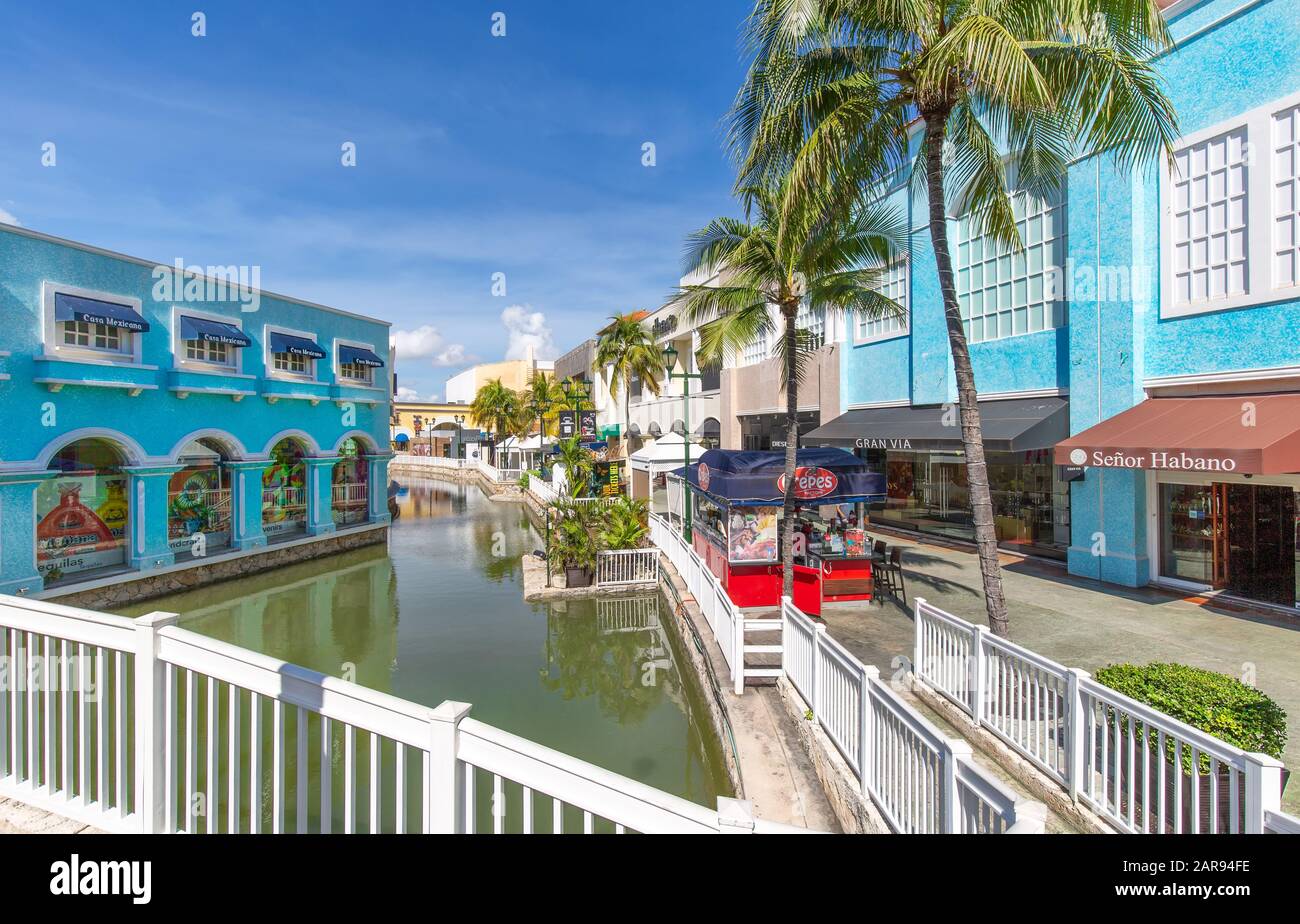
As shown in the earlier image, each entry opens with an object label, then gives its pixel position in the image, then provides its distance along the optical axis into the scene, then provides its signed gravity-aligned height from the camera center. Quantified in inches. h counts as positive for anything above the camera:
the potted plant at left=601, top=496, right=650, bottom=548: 604.7 -61.8
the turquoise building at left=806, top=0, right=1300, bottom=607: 380.8 +83.1
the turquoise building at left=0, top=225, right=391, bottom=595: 513.7 +45.5
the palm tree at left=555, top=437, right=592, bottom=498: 951.6 -2.1
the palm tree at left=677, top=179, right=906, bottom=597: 412.5 +124.0
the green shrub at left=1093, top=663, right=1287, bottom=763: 164.1 -64.5
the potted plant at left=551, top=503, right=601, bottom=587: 588.4 -82.5
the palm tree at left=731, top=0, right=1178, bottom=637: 254.5 +158.1
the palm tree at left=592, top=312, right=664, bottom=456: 1275.8 +215.6
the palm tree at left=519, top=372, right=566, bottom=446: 1975.9 +191.6
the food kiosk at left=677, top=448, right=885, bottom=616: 411.8 -45.3
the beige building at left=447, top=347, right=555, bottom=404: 3245.6 +449.9
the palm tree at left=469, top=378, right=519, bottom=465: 2276.1 +192.0
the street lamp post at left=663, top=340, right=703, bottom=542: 620.0 +15.6
